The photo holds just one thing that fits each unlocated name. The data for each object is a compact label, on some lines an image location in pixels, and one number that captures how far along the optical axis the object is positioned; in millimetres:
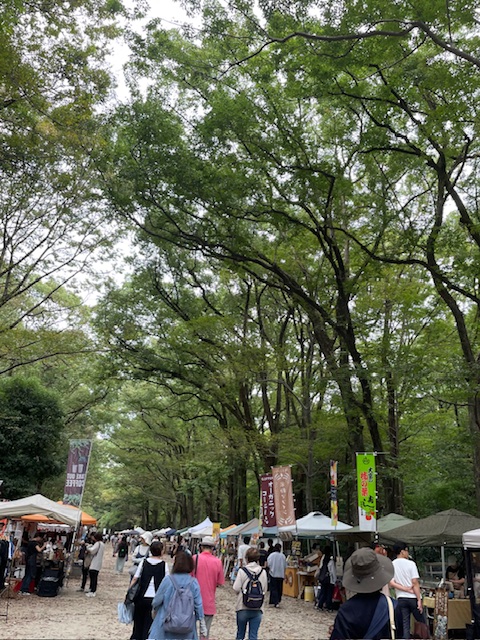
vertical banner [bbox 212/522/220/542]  20000
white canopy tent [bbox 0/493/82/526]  11219
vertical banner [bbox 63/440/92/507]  16156
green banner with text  10180
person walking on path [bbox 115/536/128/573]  20541
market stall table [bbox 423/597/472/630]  8821
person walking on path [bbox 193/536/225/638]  6090
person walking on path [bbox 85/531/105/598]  12352
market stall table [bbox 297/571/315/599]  13969
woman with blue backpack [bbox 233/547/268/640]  6074
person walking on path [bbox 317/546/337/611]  11836
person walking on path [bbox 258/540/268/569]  15367
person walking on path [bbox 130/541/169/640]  5629
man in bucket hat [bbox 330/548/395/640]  2771
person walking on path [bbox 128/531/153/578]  8219
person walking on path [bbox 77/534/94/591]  12788
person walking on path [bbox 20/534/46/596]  12164
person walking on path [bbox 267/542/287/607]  12352
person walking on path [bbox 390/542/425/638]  7465
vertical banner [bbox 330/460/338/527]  11689
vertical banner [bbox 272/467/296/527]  12883
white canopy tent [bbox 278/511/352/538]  13155
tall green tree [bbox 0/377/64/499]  20312
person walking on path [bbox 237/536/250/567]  14388
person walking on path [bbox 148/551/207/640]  4441
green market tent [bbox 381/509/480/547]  9336
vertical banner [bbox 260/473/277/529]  13664
